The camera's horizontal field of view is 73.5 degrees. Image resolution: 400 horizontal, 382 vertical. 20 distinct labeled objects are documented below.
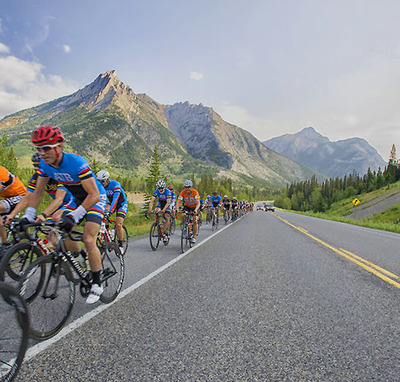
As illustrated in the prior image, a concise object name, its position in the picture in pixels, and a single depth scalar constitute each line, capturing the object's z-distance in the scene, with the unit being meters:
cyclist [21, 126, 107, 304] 3.19
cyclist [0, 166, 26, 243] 5.12
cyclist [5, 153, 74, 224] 3.91
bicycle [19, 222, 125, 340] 2.72
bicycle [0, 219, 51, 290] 3.45
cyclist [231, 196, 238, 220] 24.95
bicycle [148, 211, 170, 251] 8.62
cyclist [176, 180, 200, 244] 9.74
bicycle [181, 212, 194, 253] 8.94
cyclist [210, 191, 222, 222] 18.62
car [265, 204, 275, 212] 70.34
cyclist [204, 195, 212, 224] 18.50
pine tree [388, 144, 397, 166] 103.69
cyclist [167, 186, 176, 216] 9.59
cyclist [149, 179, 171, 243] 9.09
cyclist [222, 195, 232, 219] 22.30
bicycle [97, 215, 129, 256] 5.04
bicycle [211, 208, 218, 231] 16.47
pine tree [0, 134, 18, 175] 32.69
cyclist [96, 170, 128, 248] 7.38
